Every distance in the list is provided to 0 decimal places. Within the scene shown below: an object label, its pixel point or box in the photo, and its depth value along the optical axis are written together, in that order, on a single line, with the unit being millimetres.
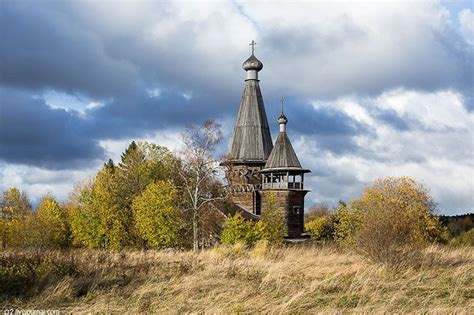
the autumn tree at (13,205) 51312
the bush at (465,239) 38025
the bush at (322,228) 57181
